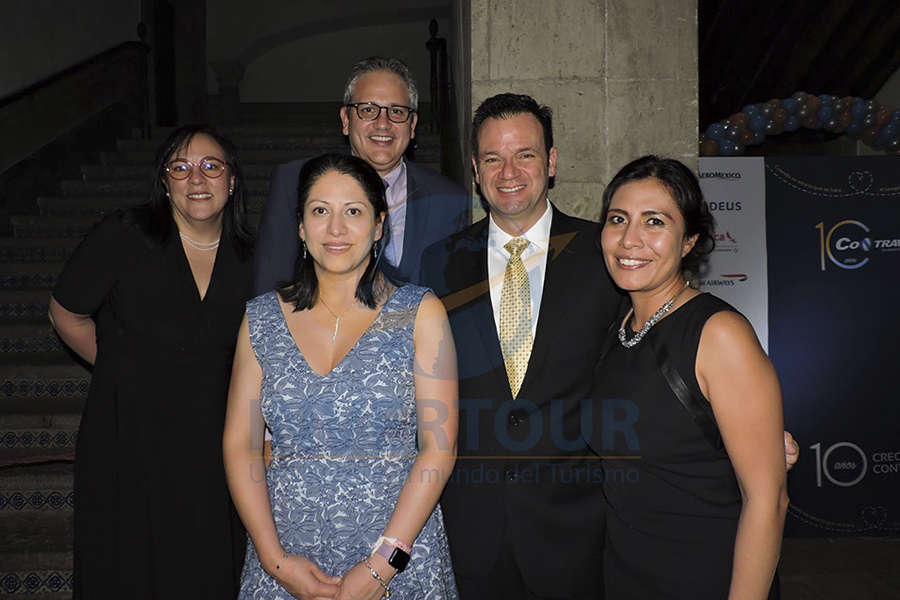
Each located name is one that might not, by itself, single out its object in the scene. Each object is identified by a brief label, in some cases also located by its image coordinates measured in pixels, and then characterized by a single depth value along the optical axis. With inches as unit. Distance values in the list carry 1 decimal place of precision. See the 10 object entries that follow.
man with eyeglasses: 90.9
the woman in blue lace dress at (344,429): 71.4
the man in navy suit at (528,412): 76.4
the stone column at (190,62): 425.1
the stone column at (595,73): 115.6
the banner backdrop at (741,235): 184.7
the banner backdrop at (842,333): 183.6
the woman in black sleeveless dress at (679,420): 62.6
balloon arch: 211.0
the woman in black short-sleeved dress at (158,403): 92.2
